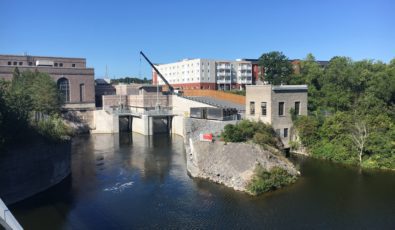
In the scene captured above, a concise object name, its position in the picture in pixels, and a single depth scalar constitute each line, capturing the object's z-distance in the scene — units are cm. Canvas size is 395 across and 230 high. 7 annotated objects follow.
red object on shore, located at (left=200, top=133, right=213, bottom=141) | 3891
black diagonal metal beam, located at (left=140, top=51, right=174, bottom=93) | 9544
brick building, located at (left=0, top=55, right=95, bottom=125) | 7762
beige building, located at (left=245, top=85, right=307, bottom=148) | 4584
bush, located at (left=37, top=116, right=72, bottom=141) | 3381
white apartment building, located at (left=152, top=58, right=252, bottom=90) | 10969
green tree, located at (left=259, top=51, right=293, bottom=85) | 8012
